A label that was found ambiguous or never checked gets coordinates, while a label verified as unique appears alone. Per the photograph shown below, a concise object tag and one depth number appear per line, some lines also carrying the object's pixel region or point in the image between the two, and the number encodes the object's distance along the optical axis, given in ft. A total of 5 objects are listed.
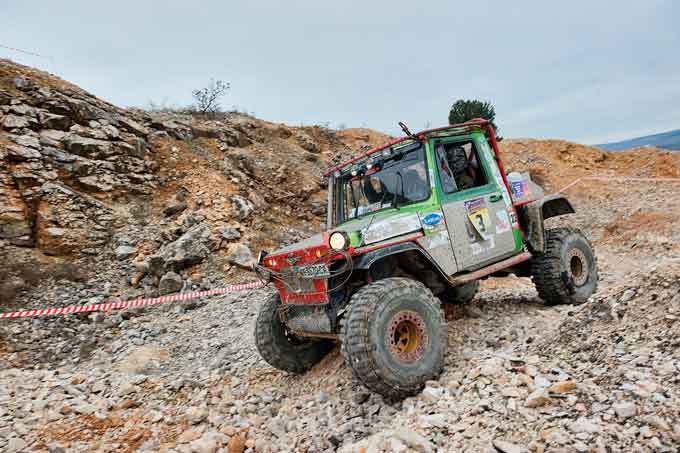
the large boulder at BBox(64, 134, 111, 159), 32.76
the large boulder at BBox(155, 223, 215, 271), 28.66
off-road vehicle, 11.00
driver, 14.96
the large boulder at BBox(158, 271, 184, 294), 27.04
